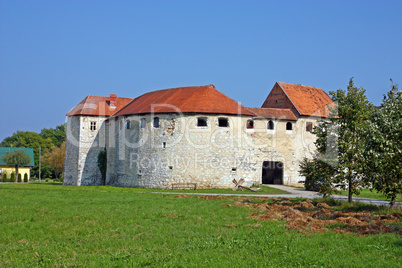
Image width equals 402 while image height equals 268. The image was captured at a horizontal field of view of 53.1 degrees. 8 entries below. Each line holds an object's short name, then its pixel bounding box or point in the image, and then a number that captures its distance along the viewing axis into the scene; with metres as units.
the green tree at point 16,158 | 67.12
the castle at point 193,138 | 37.62
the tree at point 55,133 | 104.93
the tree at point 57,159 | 73.44
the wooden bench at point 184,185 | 36.70
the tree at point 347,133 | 20.75
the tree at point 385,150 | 18.47
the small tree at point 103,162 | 46.38
